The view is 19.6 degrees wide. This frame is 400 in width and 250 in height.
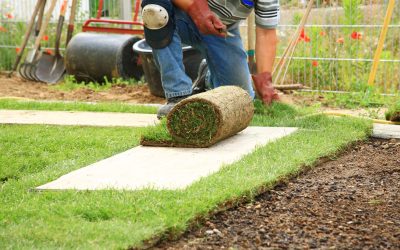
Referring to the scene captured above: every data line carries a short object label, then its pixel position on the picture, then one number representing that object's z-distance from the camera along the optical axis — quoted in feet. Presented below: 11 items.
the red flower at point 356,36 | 34.65
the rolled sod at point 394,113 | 26.56
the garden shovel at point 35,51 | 40.05
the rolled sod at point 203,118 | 22.08
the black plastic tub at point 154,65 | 33.58
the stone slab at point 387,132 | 25.02
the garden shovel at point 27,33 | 41.25
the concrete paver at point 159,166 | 18.44
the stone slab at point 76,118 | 27.05
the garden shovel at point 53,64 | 40.40
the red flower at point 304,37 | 35.72
